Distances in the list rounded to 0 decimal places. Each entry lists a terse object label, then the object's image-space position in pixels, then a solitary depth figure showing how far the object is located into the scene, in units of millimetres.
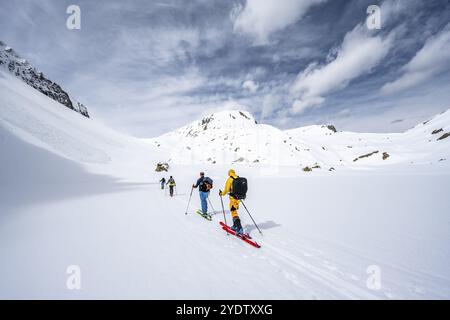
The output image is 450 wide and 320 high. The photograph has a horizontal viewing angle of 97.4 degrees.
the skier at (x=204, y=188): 9617
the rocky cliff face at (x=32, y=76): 85625
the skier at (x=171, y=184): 16859
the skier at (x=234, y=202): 6820
